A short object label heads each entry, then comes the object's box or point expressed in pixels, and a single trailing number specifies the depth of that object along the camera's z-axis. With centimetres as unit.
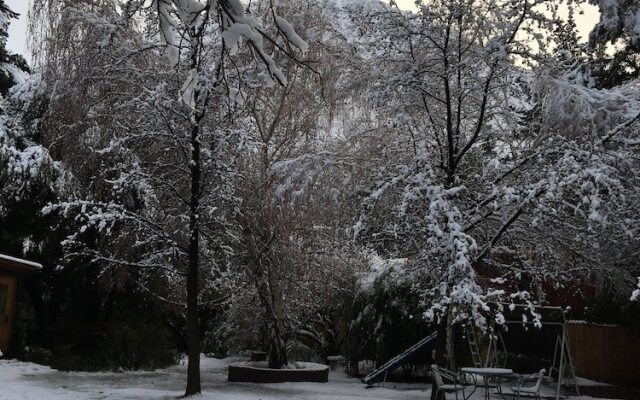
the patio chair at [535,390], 958
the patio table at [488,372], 955
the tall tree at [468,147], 995
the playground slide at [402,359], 1525
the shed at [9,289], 1858
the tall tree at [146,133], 1340
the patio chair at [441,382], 958
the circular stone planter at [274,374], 1653
